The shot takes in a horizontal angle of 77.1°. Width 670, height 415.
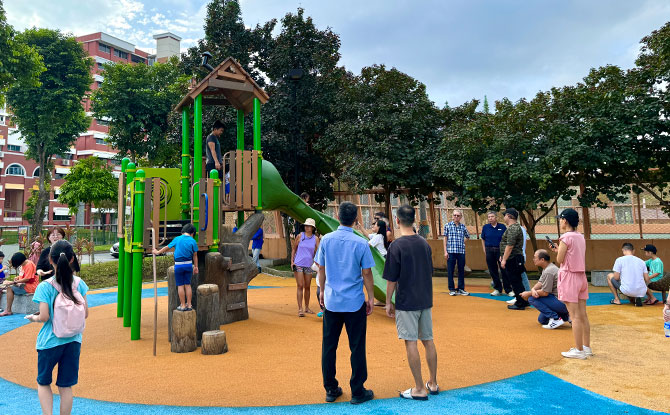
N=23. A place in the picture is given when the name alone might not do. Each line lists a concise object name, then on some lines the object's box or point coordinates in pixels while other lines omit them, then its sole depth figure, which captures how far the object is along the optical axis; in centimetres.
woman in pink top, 477
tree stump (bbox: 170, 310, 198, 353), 532
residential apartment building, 4231
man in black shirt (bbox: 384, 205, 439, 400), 363
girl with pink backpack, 305
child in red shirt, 789
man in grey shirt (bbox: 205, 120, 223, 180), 706
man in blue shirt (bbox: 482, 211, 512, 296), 933
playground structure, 603
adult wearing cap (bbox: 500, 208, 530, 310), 799
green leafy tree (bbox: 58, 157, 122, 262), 2733
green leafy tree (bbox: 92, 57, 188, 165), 2322
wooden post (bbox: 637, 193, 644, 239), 1230
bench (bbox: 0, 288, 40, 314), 809
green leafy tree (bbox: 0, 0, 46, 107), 1642
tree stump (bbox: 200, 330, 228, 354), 519
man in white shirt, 785
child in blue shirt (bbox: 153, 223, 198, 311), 582
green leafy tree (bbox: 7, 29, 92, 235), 2598
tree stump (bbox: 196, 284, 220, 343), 580
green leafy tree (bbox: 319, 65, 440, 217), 1262
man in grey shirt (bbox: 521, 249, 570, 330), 627
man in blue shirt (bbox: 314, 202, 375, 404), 362
